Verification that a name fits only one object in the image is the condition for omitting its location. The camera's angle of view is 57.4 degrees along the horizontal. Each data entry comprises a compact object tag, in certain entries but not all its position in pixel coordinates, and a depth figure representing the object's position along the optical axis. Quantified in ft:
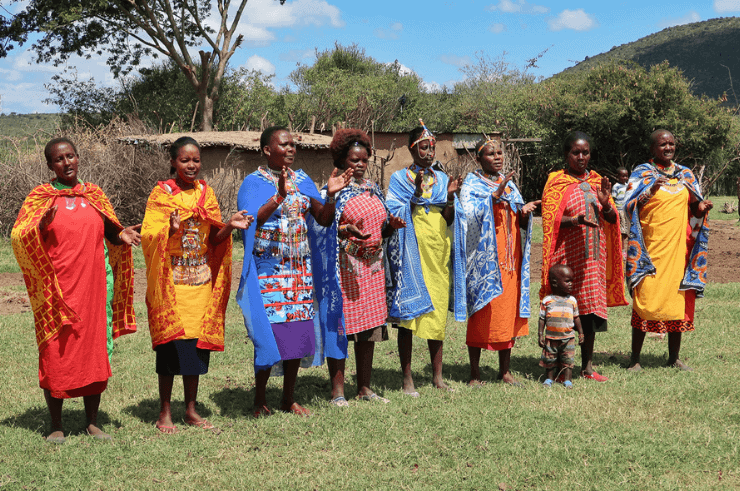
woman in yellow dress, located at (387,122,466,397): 19.03
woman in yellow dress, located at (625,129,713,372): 21.25
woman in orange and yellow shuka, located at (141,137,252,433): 15.71
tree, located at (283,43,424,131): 100.27
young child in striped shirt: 19.81
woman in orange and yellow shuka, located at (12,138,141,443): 15.08
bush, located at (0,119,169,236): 53.31
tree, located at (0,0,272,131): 82.53
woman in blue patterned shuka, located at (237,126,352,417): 16.35
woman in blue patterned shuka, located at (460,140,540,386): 19.76
